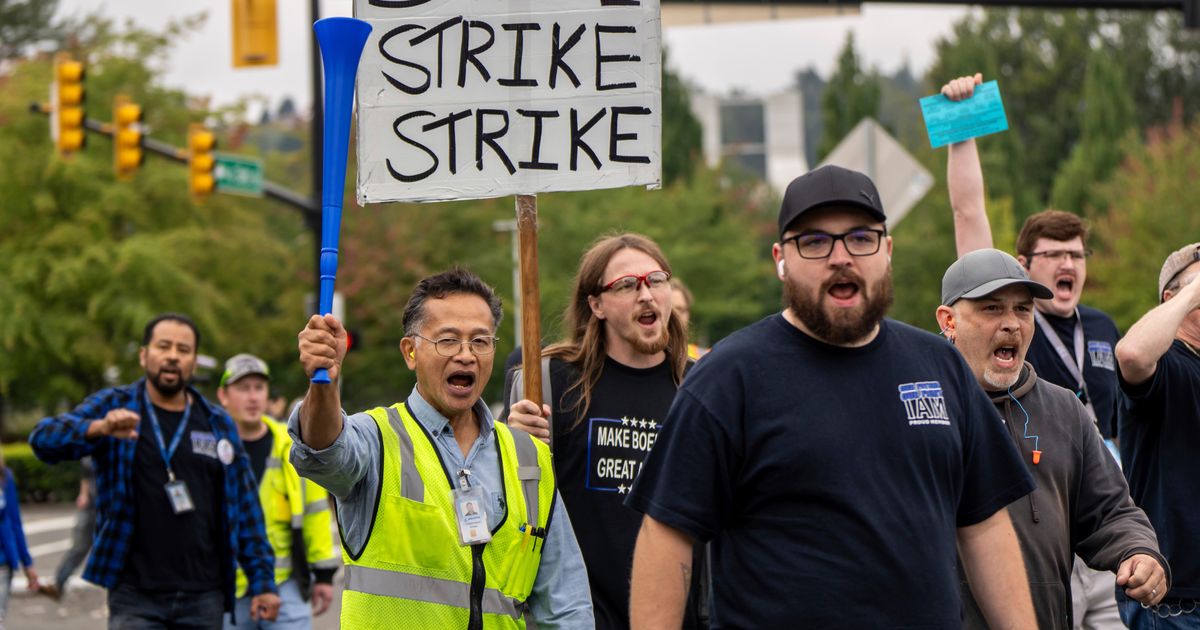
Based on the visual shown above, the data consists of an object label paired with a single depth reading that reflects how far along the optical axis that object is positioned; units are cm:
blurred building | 10831
